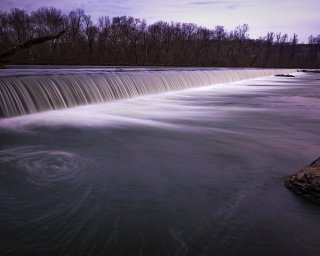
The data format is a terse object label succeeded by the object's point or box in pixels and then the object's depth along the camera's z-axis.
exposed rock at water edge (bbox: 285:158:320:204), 4.45
